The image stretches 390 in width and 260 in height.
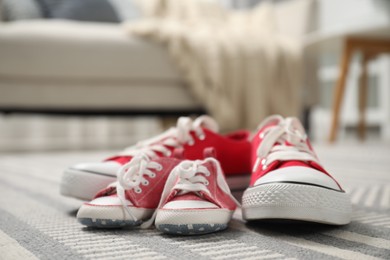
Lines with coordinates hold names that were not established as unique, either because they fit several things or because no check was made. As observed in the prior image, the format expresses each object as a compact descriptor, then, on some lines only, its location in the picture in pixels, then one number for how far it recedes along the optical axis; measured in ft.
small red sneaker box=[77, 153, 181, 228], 1.68
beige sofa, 5.69
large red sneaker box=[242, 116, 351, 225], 1.60
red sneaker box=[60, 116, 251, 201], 2.06
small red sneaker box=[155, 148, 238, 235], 1.58
